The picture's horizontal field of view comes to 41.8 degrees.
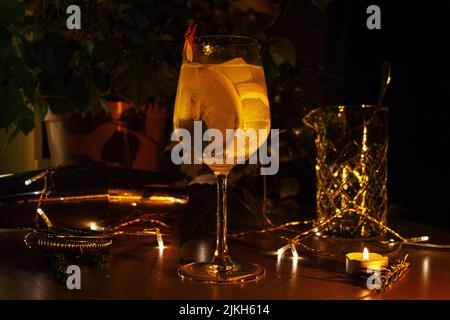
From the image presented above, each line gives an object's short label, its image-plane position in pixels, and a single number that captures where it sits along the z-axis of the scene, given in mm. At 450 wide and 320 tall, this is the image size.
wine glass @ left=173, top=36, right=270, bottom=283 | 557
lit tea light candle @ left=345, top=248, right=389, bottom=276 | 555
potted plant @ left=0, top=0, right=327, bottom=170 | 968
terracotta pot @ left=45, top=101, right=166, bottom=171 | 1148
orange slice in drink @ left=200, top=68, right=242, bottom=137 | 555
